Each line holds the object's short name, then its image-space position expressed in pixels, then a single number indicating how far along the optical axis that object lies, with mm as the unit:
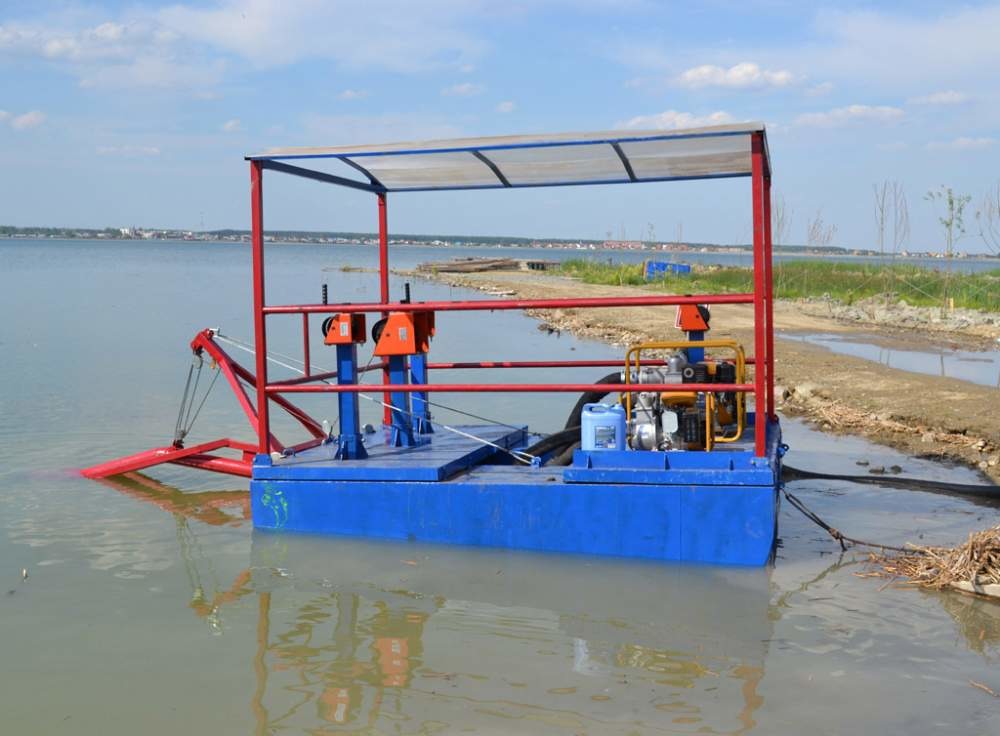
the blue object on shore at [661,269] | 42469
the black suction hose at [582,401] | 8016
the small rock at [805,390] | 12930
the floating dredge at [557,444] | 5992
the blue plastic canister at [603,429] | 6348
